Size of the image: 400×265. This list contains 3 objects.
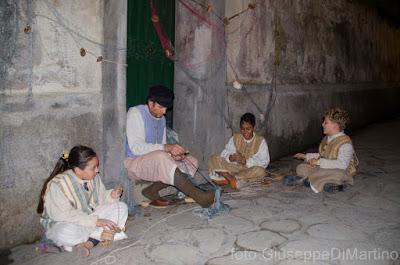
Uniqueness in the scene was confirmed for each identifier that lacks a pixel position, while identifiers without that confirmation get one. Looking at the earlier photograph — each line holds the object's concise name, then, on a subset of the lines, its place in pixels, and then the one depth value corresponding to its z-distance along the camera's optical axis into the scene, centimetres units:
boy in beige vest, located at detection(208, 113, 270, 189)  601
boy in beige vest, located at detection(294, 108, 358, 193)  562
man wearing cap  468
